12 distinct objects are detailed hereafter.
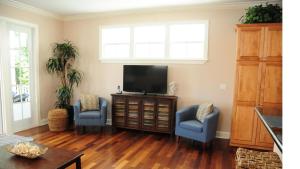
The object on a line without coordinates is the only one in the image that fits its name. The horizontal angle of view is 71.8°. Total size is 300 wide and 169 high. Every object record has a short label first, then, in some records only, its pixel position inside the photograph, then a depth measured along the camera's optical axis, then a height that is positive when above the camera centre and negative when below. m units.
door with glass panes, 4.27 +0.01
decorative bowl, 2.10 -0.77
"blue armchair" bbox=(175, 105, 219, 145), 3.53 -0.86
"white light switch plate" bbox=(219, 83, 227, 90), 4.17 -0.17
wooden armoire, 3.43 -0.02
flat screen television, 4.42 -0.03
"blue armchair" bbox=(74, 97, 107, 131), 4.34 -0.86
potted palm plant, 4.82 +0.13
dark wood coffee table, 1.99 -0.86
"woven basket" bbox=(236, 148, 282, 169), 1.63 -0.67
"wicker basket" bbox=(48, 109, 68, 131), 4.48 -0.95
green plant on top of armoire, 3.44 +1.07
